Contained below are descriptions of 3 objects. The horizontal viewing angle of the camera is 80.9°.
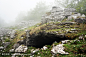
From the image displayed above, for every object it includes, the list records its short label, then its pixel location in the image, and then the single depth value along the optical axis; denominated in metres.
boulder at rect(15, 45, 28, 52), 8.04
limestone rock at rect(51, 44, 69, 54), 5.28
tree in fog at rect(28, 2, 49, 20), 34.44
